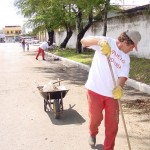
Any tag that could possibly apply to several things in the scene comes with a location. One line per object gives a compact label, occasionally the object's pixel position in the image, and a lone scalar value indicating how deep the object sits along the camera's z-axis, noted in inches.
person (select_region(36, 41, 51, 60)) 586.5
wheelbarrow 181.9
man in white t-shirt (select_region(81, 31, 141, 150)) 114.7
